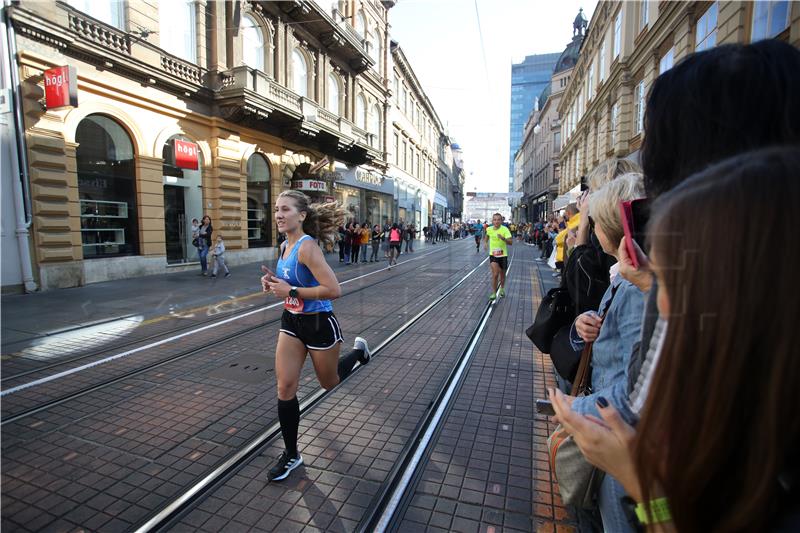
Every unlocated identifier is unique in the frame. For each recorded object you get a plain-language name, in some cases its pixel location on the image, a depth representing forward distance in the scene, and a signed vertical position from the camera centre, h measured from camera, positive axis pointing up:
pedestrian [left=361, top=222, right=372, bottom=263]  18.32 -0.58
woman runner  3.02 -0.64
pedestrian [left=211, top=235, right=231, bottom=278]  13.63 -0.92
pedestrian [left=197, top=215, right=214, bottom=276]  13.73 -0.51
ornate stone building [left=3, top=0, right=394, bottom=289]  10.80 +3.26
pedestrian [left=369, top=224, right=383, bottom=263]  19.78 -0.58
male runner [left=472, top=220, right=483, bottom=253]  27.23 -0.24
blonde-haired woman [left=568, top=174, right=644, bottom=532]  1.35 -0.43
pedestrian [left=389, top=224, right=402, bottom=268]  17.05 -0.57
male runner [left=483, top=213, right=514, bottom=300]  9.27 -0.38
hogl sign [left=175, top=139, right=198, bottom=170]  14.63 +2.25
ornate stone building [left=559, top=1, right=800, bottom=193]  10.47 +6.40
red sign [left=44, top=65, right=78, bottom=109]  10.22 +3.07
